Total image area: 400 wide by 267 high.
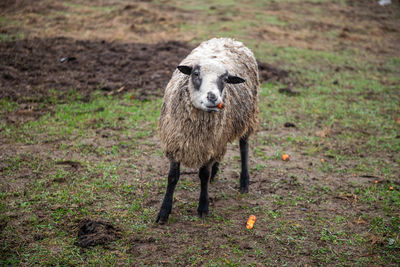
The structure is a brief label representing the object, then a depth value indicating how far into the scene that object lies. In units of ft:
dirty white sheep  12.46
